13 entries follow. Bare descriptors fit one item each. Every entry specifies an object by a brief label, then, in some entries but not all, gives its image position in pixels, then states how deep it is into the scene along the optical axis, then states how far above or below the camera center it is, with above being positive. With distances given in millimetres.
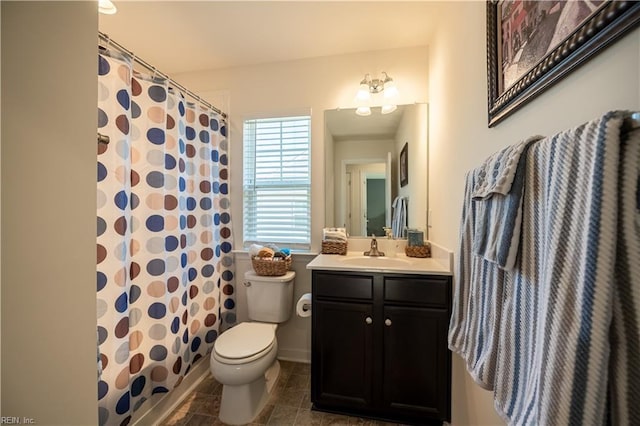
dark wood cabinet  1322 -770
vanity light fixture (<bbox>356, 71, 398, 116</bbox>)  1829 +956
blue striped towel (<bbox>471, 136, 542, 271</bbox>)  558 +19
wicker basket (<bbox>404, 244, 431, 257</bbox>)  1720 -276
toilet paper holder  1665 -657
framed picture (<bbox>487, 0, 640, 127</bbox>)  446 +420
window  2027 +274
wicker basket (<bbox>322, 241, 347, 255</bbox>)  1877 -273
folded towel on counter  1890 -176
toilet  1375 -840
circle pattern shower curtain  1116 -152
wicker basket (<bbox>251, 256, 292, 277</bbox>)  1812 -409
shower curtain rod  1133 +821
